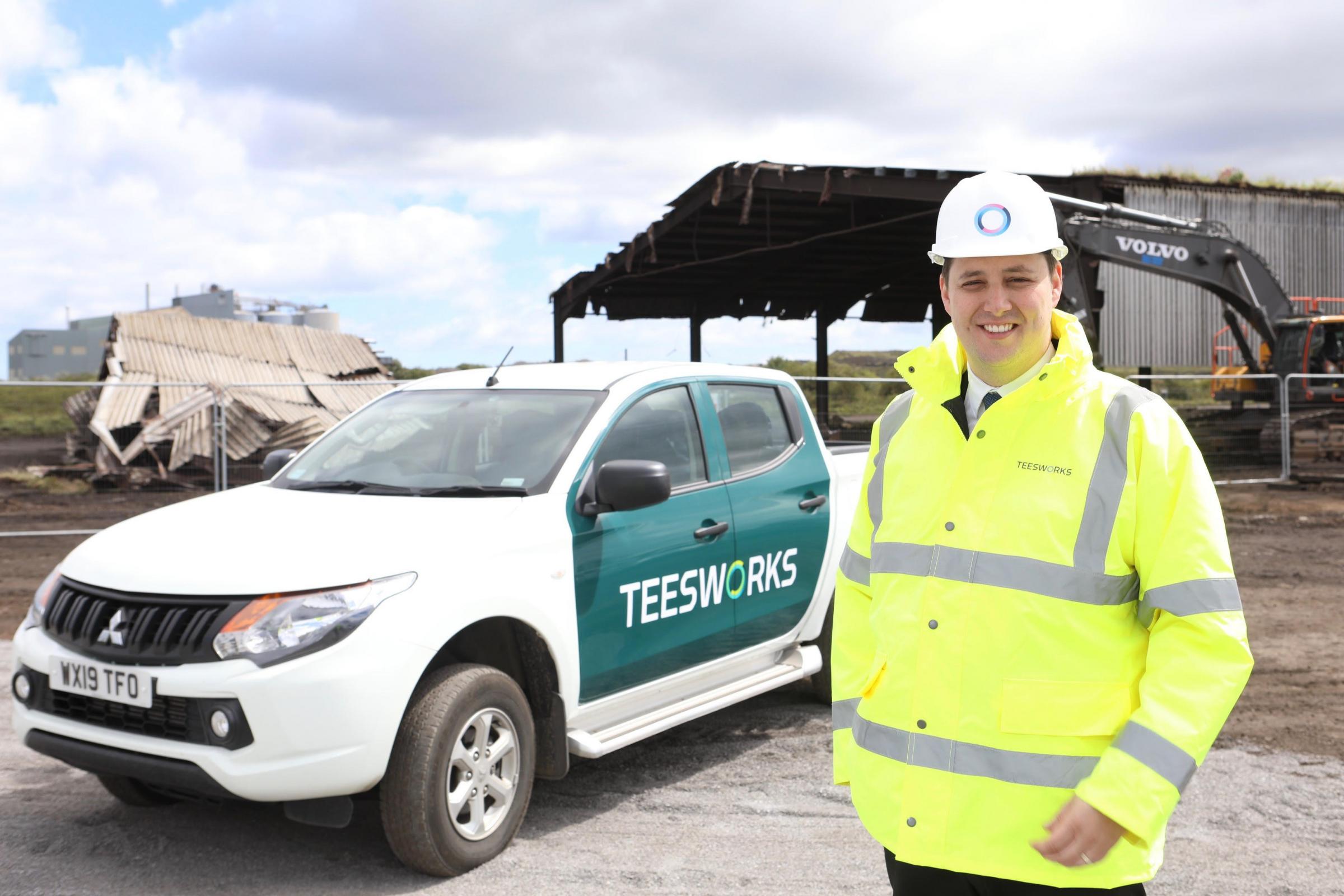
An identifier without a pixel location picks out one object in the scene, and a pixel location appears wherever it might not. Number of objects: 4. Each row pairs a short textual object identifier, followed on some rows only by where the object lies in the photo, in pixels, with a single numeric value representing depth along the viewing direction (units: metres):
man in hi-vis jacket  1.93
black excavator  17.89
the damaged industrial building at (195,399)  18.81
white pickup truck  3.82
